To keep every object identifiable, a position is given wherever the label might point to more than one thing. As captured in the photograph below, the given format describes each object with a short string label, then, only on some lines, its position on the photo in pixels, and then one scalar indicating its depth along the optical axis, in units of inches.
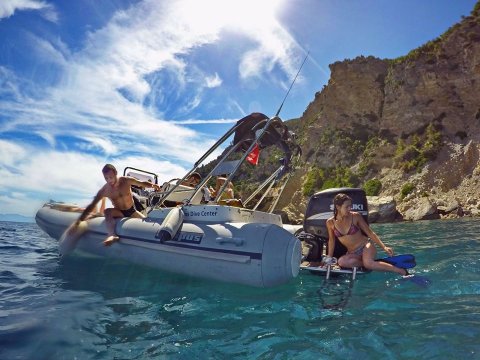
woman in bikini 198.5
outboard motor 231.8
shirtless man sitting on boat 260.1
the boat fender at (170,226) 204.1
